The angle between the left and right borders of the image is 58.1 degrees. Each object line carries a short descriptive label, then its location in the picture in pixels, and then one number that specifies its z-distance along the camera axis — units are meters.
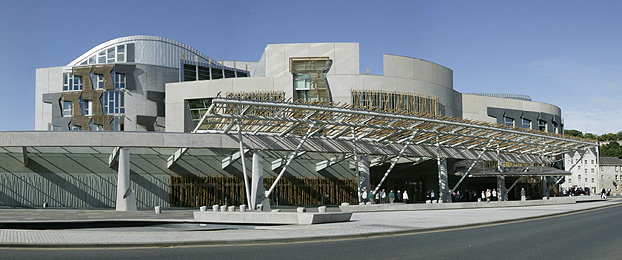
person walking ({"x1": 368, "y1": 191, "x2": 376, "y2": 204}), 38.03
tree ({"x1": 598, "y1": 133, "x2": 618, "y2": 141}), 163.38
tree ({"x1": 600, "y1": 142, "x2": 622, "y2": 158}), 141.00
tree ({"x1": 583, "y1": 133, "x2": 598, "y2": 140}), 158.27
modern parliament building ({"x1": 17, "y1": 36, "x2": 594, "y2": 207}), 36.41
